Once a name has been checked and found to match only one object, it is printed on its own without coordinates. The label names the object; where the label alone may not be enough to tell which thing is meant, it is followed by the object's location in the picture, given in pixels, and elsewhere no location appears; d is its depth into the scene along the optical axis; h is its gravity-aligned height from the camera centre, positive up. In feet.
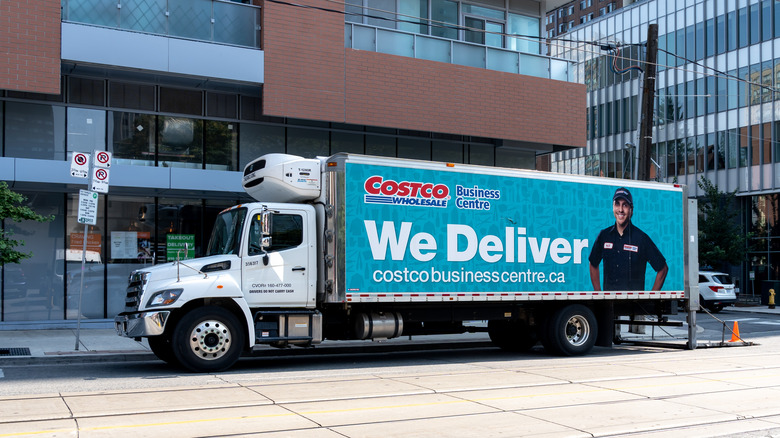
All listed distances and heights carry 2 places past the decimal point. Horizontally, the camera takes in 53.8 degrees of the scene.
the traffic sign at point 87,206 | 47.26 +2.38
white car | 102.68 -6.38
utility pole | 64.34 +11.02
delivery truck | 39.65 -1.05
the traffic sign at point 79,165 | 47.67 +4.97
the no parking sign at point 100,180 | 47.78 +4.06
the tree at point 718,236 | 124.36 +1.36
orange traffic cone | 58.59 -6.92
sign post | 47.42 +4.23
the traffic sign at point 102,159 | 48.01 +5.37
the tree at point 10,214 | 48.98 +2.01
